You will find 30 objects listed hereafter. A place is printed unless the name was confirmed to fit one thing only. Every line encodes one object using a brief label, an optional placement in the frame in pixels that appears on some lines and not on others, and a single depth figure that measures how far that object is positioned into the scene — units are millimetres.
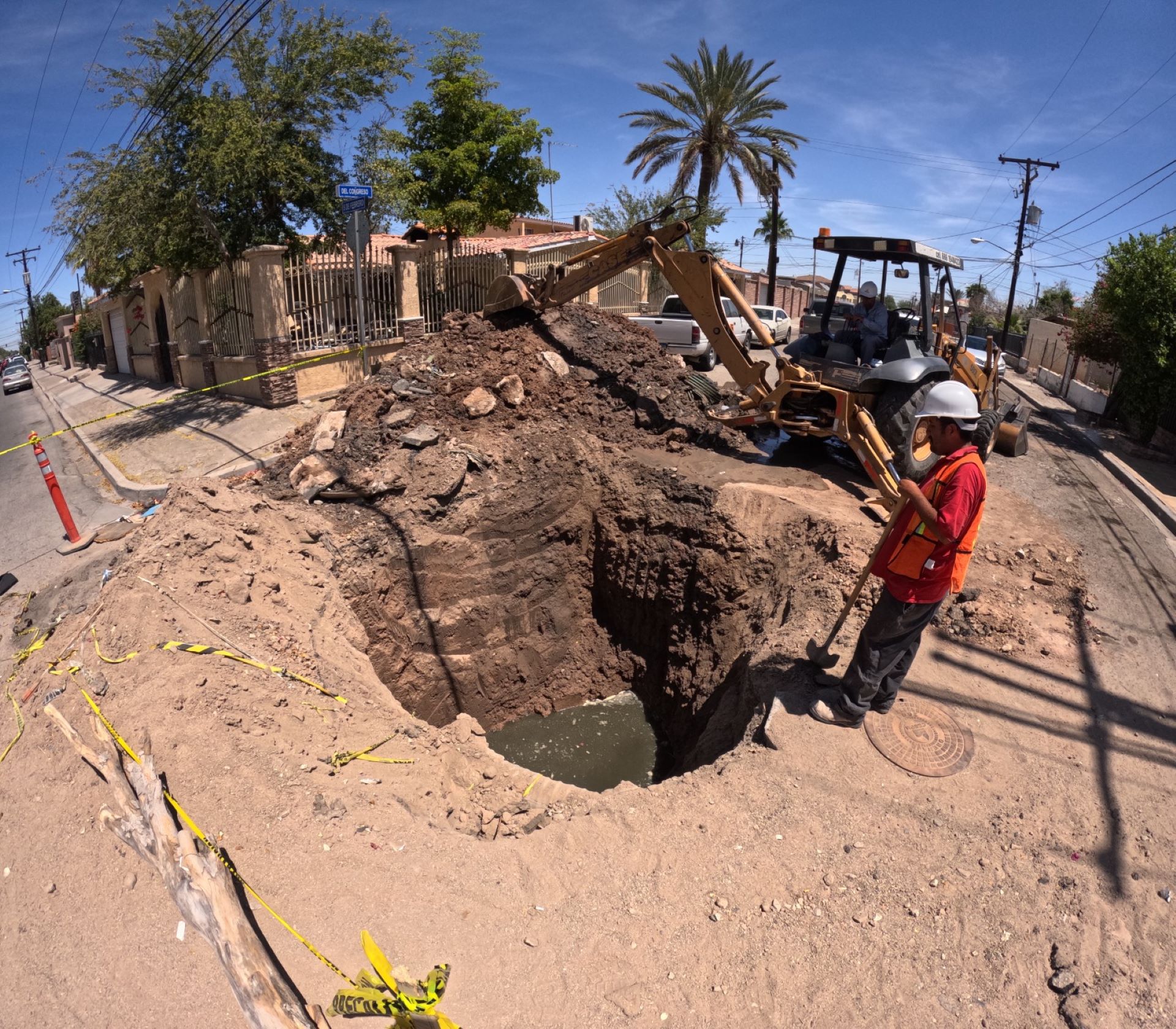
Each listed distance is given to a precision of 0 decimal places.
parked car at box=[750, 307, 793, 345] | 22438
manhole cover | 4352
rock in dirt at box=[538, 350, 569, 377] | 9555
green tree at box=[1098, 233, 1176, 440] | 12859
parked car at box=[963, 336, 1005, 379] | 20362
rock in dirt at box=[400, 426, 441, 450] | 8070
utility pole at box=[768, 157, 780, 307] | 27427
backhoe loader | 7496
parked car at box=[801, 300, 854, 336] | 9031
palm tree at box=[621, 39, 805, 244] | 21266
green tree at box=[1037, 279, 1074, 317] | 42781
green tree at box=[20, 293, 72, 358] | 51031
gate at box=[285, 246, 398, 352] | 12648
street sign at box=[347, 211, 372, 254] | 10547
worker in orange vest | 3670
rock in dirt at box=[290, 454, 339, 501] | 7566
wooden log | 2564
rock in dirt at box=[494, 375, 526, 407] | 8969
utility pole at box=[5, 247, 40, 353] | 50688
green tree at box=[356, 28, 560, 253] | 16250
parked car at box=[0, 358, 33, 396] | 27406
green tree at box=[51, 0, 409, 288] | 11609
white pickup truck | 15188
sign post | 9898
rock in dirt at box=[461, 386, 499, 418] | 8746
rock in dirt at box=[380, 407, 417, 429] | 8344
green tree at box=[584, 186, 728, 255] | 25078
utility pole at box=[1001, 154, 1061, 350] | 31562
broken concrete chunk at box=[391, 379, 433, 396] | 8875
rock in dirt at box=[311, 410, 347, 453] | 8250
